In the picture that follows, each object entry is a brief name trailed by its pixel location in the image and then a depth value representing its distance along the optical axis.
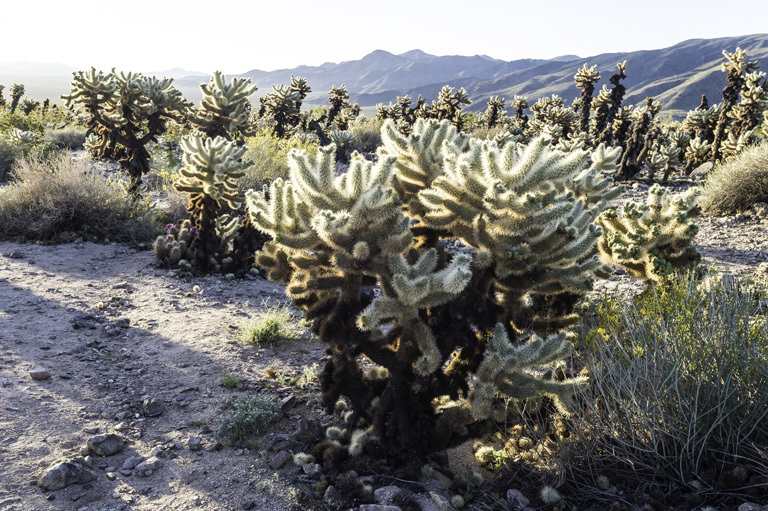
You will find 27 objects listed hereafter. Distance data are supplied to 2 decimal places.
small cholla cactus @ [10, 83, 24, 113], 27.08
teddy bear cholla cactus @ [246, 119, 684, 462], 3.19
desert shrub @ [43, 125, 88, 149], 20.06
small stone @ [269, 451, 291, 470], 3.49
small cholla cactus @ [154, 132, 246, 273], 7.07
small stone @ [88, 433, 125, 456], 3.51
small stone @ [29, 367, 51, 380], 4.34
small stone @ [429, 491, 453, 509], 3.13
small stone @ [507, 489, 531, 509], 3.17
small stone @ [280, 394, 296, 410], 4.24
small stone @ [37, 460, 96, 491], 3.12
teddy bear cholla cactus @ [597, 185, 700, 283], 5.11
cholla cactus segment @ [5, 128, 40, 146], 14.98
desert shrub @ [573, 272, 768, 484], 3.16
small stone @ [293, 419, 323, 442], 3.74
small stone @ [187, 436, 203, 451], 3.67
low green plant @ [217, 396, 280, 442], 3.77
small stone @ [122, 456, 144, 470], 3.42
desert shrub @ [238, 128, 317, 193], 11.68
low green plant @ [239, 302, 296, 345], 5.45
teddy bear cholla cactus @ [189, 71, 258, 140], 9.65
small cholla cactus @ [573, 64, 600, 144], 18.80
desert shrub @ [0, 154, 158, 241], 8.50
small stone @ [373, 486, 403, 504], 3.12
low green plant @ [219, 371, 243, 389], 4.50
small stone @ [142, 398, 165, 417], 4.08
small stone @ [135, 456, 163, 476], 3.39
